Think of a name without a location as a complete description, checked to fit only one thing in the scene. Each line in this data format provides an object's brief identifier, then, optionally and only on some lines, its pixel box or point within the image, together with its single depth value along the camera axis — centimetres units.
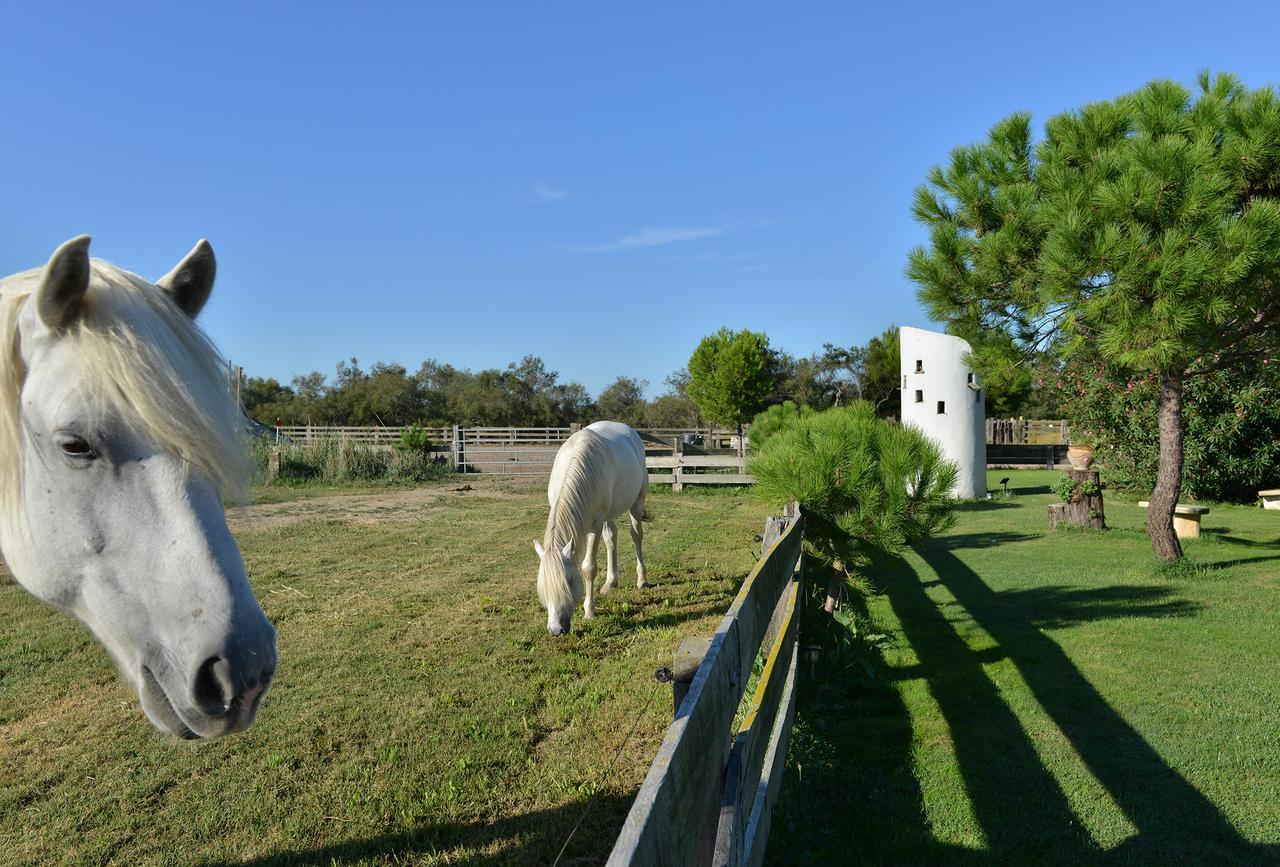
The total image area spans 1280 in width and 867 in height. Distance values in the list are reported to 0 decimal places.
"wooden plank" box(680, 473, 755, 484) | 1742
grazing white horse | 545
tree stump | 1126
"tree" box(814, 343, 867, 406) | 4272
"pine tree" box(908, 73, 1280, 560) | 626
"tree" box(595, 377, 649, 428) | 5775
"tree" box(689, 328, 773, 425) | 3519
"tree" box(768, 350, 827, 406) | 4344
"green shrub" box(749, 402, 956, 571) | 566
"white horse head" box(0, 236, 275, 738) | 119
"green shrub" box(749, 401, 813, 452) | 2094
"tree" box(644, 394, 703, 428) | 5691
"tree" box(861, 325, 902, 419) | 3738
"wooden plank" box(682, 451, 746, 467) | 1758
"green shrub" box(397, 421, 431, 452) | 2086
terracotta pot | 1193
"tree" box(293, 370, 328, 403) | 4907
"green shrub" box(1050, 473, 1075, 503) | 1158
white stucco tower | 1627
